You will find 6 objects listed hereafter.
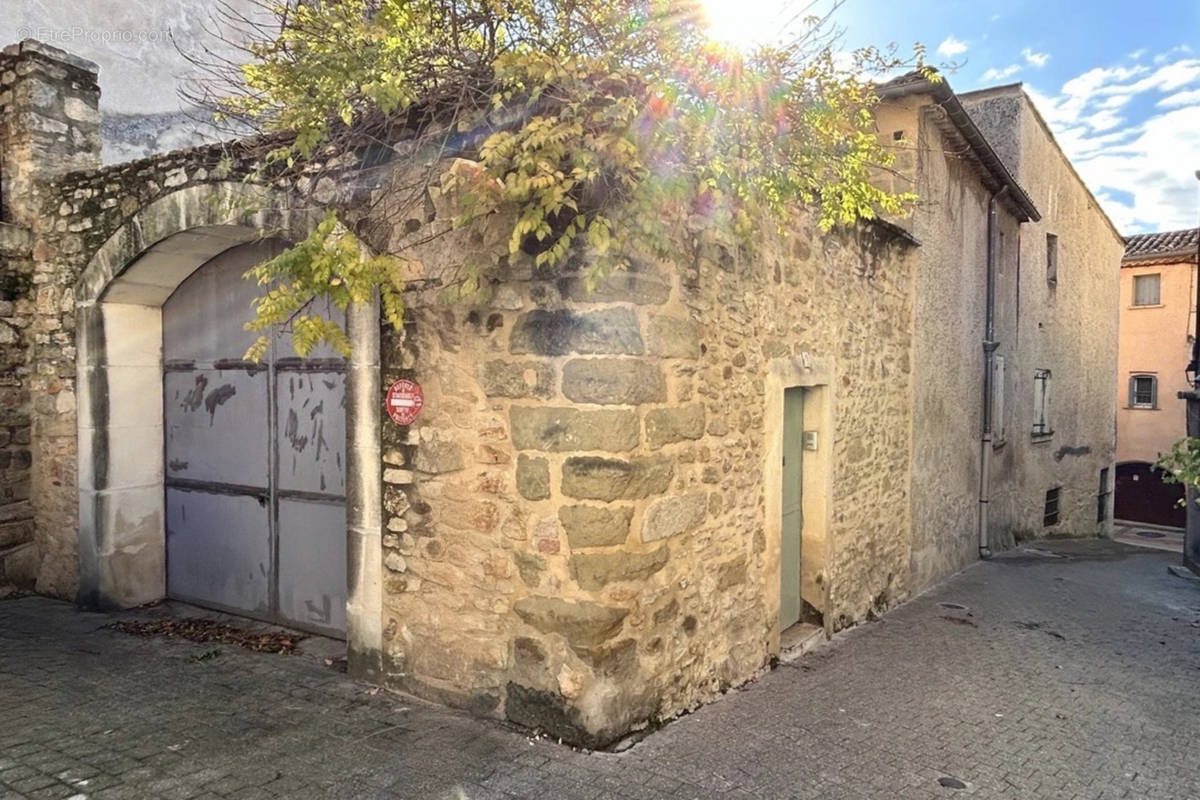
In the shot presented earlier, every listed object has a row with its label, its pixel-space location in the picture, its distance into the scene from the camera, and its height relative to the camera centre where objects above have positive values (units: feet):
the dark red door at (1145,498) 69.41 -10.18
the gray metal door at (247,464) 16.93 -1.86
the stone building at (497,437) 12.35 -1.11
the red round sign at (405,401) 13.55 -0.35
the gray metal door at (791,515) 18.26 -3.06
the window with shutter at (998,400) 33.55 -0.80
